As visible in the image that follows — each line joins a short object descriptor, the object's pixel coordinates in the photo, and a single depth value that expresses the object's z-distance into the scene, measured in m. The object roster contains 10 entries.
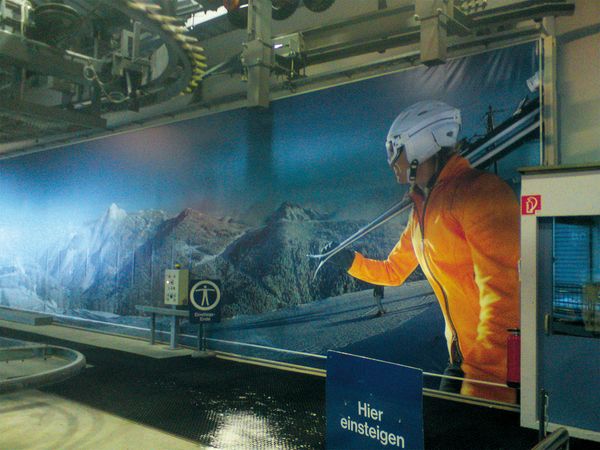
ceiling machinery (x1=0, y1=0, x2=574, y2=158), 4.89
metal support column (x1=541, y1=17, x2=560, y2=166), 5.15
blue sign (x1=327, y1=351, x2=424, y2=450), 2.25
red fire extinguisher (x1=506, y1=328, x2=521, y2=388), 4.86
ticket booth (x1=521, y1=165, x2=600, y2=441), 4.32
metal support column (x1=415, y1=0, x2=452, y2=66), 4.09
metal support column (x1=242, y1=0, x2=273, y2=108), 4.86
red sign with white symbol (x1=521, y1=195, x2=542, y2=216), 4.59
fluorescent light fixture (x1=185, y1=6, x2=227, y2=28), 7.73
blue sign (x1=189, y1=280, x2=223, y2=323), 7.62
